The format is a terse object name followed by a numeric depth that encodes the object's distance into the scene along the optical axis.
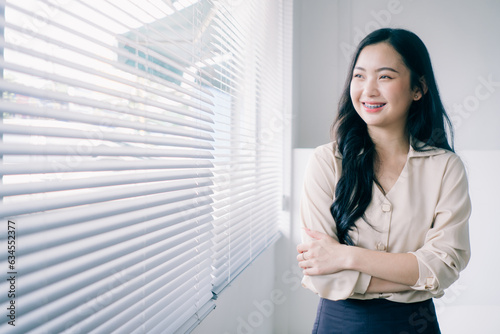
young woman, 1.13
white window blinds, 0.57
